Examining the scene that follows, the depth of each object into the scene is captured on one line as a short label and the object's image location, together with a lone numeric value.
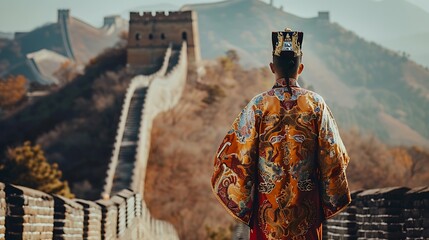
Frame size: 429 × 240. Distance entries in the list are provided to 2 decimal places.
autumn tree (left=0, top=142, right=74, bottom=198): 37.79
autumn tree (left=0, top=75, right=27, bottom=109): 81.69
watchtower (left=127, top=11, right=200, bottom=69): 66.75
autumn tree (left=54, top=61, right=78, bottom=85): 92.44
